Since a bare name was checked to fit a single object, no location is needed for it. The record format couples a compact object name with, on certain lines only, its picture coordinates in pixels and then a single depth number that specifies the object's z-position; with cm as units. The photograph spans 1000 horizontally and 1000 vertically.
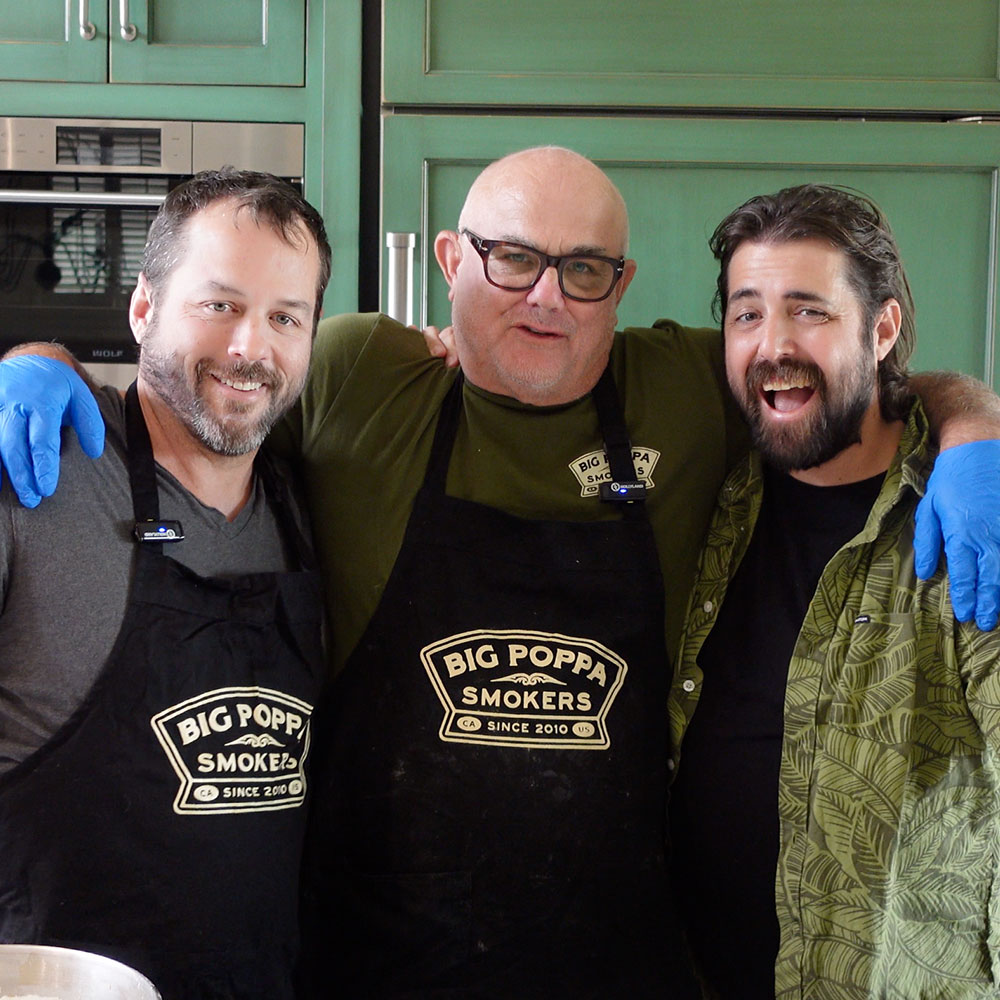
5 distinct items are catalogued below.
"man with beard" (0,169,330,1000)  103
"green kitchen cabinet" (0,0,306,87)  198
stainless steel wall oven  199
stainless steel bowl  69
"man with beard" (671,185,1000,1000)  110
